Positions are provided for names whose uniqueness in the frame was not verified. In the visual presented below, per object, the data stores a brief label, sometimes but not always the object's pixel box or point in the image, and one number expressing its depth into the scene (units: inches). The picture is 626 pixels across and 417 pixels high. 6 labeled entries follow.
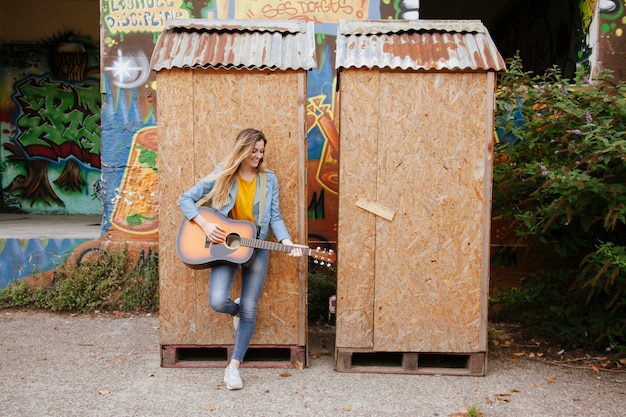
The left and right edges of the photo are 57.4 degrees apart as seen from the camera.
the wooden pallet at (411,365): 178.2
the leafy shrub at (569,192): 173.8
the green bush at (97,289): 244.7
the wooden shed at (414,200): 172.7
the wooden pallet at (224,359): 181.3
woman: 165.3
